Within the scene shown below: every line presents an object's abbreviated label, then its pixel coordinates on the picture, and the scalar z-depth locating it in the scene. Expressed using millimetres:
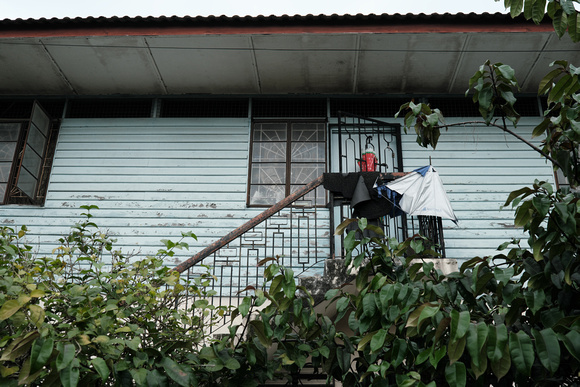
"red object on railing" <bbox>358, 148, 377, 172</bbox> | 6910
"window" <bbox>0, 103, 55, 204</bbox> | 7516
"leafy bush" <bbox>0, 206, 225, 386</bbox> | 3465
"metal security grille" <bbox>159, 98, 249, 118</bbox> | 7992
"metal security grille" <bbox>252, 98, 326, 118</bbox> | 7992
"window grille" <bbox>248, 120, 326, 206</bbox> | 7527
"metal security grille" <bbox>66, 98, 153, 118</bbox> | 8047
